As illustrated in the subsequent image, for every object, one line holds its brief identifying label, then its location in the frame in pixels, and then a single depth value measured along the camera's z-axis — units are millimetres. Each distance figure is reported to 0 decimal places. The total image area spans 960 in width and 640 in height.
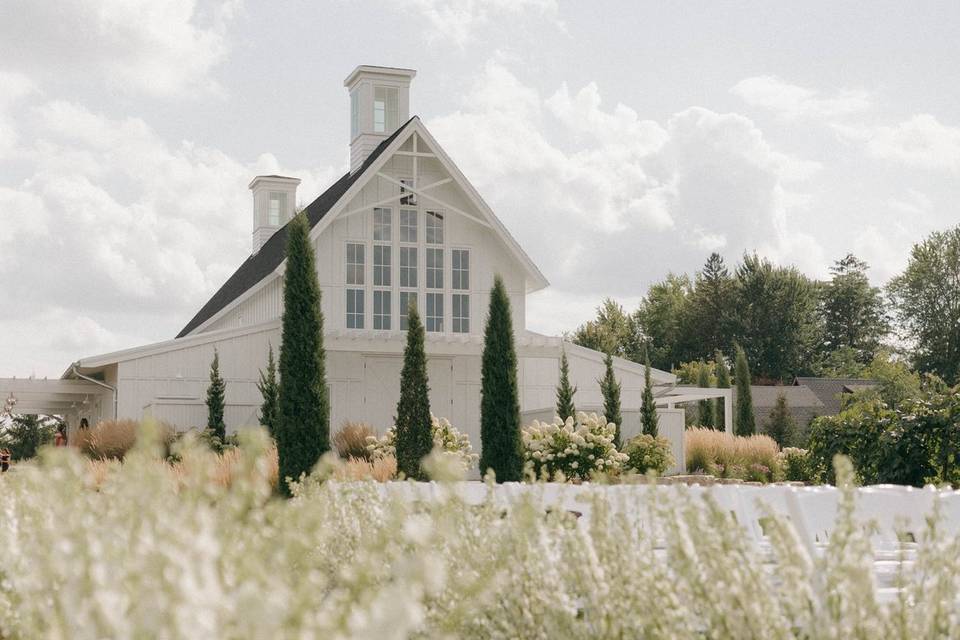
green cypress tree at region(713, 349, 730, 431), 33531
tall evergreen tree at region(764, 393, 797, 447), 34094
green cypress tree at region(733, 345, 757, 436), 31375
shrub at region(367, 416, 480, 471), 17672
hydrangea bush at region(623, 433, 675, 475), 18734
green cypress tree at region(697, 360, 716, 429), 31953
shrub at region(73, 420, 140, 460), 18422
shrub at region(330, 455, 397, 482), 13816
